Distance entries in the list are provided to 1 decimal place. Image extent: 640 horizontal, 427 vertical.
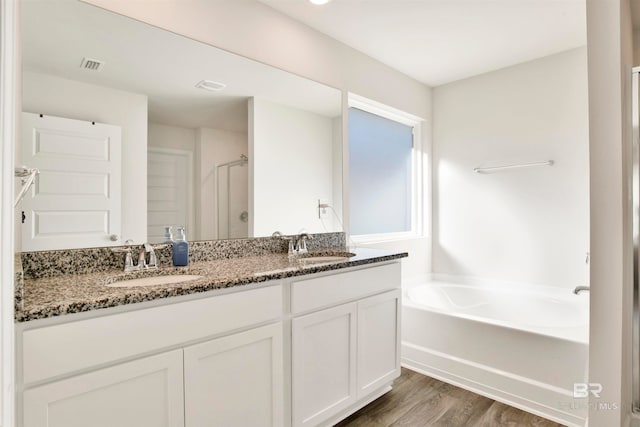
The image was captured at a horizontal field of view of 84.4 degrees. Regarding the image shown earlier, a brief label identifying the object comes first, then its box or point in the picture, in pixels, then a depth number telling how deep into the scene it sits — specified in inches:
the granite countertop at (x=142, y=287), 39.6
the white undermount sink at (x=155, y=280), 56.4
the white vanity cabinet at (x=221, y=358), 39.9
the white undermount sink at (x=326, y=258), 81.7
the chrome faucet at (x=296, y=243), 86.8
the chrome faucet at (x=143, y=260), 61.8
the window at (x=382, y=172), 119.3
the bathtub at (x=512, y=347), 78.5
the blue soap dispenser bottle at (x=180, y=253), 66.7
